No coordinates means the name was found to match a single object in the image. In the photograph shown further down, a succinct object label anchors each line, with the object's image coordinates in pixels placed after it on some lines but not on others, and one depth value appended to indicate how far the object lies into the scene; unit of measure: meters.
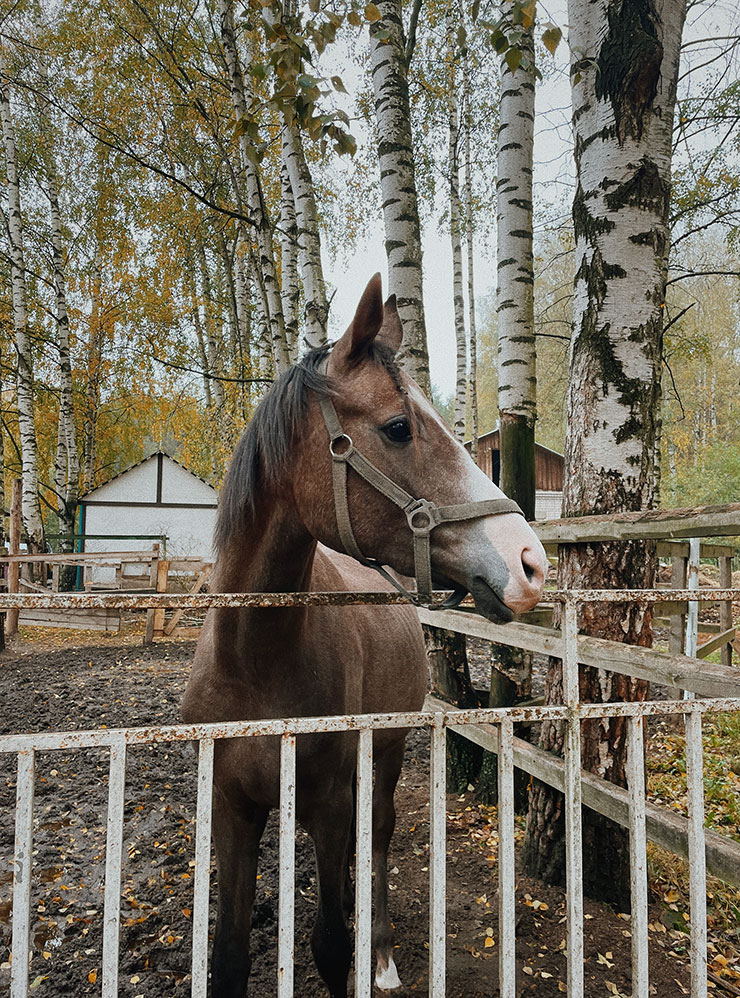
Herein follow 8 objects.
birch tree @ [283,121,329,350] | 5.19
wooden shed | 22.92
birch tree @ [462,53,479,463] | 11.20
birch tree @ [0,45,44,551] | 10.26
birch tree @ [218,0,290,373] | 6.04
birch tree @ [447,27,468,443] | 11.12
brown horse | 1.53
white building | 16.67
